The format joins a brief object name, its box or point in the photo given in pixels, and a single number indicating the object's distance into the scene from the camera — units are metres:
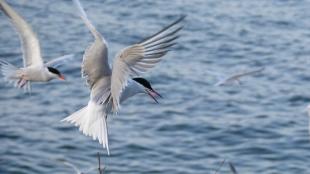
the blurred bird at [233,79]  15.15
